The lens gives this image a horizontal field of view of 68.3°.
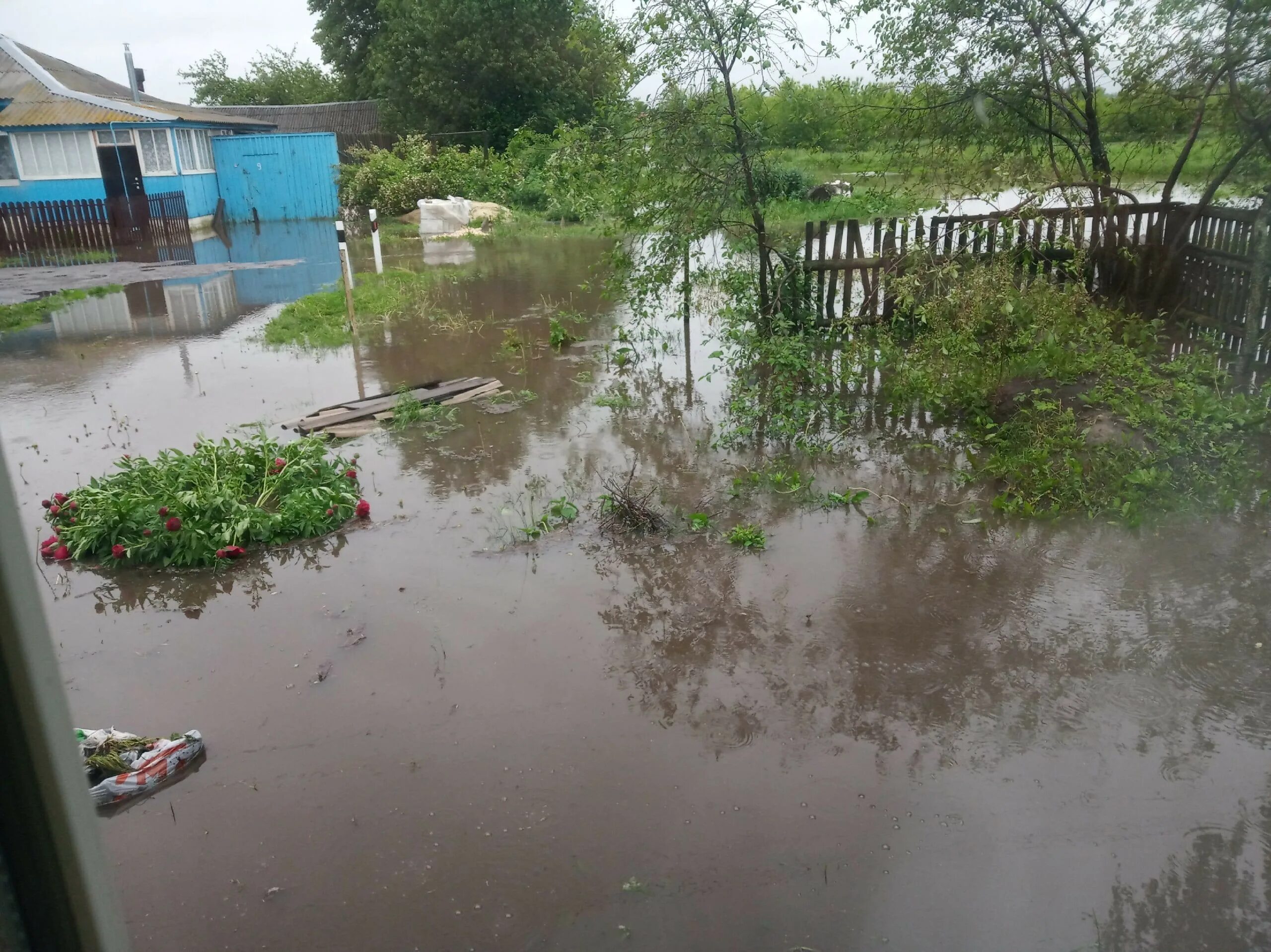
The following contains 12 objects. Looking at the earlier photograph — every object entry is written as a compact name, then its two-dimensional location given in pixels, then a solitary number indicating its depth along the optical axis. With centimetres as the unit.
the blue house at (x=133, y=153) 2228
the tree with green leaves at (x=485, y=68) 2798
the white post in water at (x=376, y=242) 1291
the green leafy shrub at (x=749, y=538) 577
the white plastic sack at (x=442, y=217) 2178
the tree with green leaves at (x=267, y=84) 4909
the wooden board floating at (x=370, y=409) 813
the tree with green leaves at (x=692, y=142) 888
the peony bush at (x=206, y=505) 586
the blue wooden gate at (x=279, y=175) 2548
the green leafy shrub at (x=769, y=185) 989
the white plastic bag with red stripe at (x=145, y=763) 383
